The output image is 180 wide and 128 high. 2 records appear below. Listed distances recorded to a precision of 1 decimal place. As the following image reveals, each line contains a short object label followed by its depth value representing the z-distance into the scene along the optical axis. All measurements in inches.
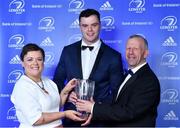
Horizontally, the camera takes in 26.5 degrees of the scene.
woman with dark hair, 115.6
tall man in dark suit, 140.6
